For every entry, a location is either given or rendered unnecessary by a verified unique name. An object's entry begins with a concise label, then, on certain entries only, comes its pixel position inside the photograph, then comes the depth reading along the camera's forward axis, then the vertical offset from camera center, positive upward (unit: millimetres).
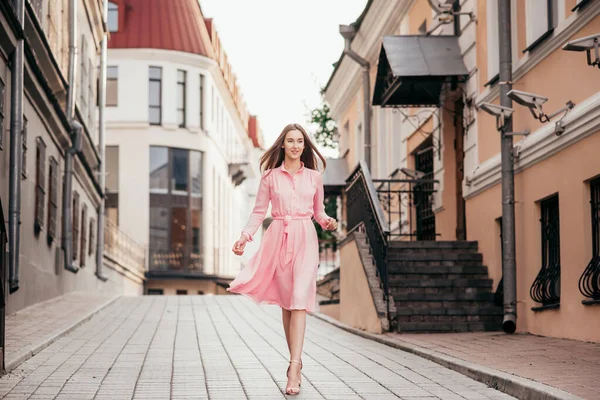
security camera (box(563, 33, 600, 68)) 9500 +1909
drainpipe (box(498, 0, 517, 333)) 13180 +1037
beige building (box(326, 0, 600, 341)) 11289 +1388
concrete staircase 13414 -329
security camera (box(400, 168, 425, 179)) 19266 +1600
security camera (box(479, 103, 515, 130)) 12773 +1806
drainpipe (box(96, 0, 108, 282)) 30156 +3007
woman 8031 +214
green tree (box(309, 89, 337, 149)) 38259 +4903
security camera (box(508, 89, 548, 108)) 11820 +1801
